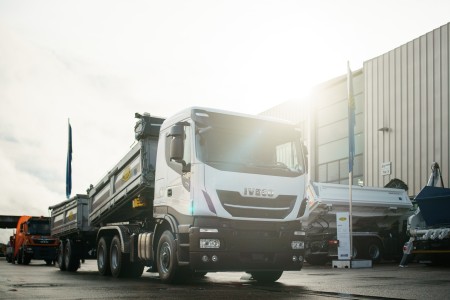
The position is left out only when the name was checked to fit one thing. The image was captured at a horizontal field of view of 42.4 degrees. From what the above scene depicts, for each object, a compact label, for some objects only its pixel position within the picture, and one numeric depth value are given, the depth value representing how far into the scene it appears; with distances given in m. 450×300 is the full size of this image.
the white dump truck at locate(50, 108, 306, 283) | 9.66
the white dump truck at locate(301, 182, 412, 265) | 18.48
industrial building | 25.52
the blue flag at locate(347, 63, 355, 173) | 17.70
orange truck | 26.70
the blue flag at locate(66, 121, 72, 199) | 35.03
